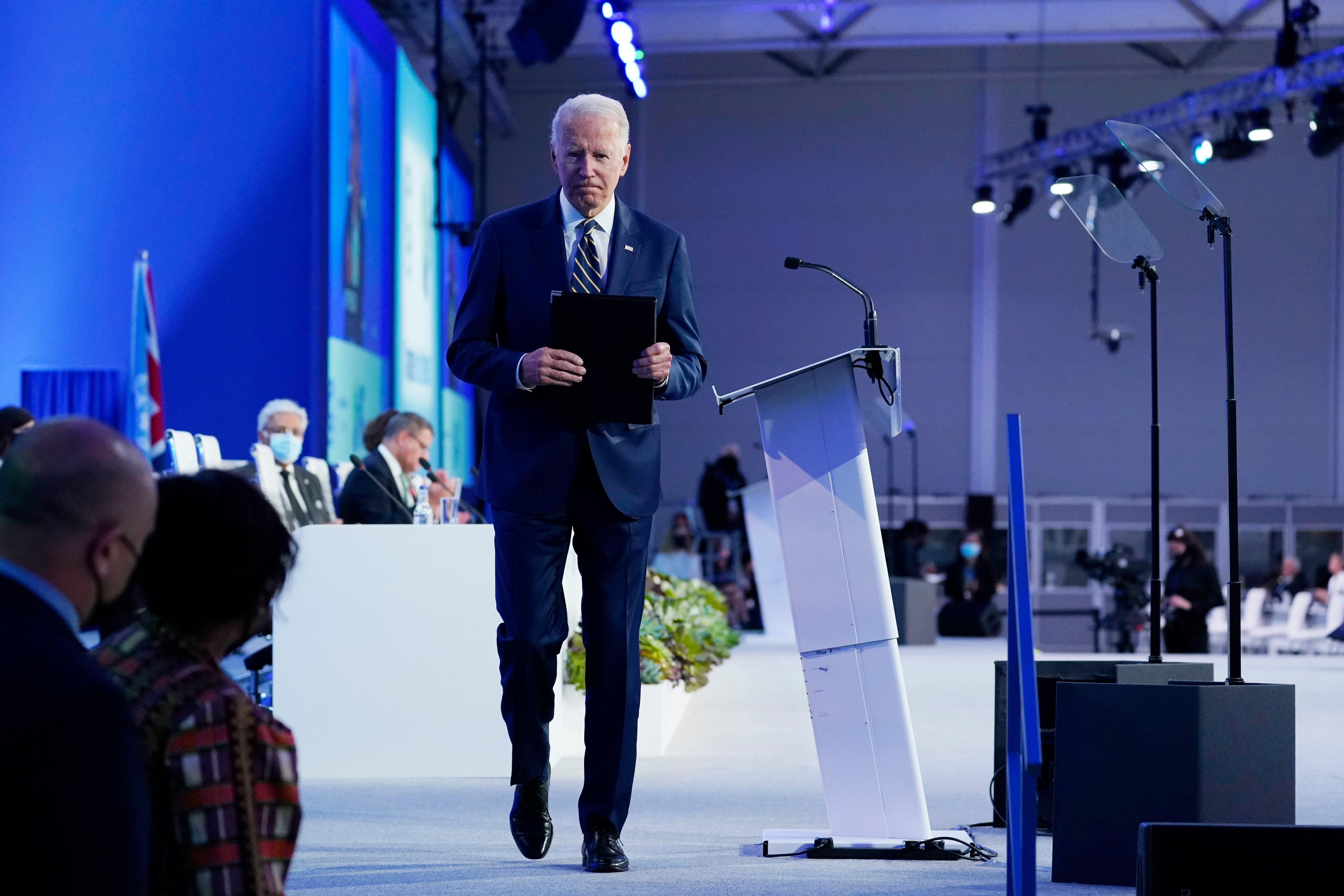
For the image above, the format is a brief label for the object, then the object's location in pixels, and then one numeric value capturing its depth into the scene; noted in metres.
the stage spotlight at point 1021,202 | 28.05
